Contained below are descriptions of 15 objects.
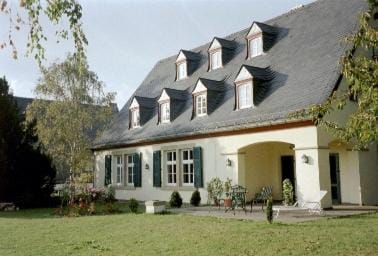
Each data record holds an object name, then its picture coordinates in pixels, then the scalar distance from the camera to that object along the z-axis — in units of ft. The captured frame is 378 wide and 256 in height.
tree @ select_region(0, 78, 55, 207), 66.85
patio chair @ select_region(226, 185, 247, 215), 49.32
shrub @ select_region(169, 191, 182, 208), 60.95
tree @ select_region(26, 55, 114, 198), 102.63
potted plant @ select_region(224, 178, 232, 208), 50.44
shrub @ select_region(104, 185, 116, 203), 75.42
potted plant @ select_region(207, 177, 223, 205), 58.75
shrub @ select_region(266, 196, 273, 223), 37.90
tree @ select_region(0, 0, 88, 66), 14.49
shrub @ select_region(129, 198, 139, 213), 54.34
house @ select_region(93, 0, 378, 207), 50.75
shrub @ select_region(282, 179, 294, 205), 50.74
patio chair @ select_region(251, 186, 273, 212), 50.66
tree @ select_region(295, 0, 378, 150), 24.77
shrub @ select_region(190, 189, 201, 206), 62.18
